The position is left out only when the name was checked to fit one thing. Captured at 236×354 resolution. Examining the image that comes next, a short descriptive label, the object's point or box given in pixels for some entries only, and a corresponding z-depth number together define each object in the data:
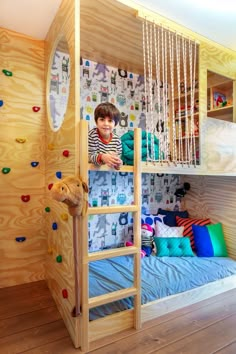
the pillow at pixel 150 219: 2.74
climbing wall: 2.19
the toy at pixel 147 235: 2.56
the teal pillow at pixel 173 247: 2.48
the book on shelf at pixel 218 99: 2.79
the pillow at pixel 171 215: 2.85
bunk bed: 1.42
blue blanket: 1.72
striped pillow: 2.72
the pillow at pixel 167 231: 2.63
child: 1.64
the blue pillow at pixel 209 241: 2.55
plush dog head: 1.33
